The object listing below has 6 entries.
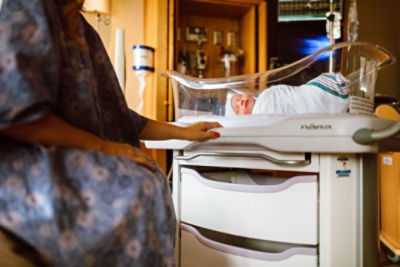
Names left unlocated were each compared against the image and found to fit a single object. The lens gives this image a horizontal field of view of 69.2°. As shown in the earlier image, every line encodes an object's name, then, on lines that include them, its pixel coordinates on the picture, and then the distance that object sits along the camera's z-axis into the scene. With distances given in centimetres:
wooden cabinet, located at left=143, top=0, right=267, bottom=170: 179
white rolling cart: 74
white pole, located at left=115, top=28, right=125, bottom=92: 157
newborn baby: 87
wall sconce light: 198
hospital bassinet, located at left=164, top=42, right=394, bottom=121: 95
